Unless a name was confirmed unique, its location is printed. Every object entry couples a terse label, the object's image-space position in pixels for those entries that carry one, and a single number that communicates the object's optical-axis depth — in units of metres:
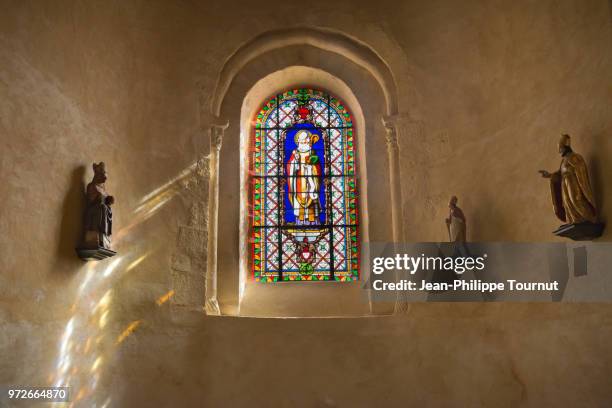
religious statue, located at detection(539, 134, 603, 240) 4.18
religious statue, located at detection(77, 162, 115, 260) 4.81
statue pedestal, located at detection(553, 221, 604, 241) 4.16
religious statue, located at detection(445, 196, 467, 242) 5.65
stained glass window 6.82
